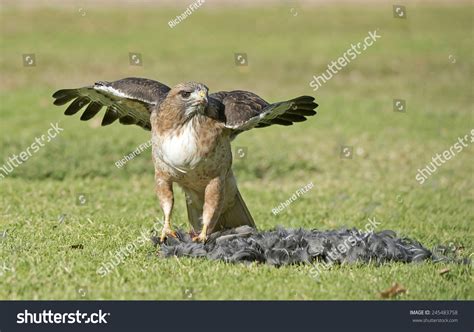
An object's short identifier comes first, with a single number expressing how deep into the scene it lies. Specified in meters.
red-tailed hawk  14.76
